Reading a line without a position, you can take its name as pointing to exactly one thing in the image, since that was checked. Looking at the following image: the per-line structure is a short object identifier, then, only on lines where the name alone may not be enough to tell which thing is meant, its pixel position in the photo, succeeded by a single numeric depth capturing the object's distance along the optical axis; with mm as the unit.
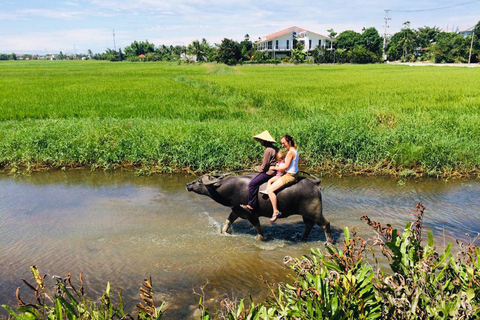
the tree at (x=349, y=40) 73938
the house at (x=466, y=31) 82638
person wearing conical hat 4915
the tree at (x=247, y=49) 59188
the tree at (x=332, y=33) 71838
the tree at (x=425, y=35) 69888
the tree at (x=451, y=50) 52906
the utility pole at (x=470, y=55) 48281
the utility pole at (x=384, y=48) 68950
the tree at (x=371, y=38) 73938
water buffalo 4871
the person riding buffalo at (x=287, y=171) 4727
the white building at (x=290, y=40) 67375
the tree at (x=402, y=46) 66500
